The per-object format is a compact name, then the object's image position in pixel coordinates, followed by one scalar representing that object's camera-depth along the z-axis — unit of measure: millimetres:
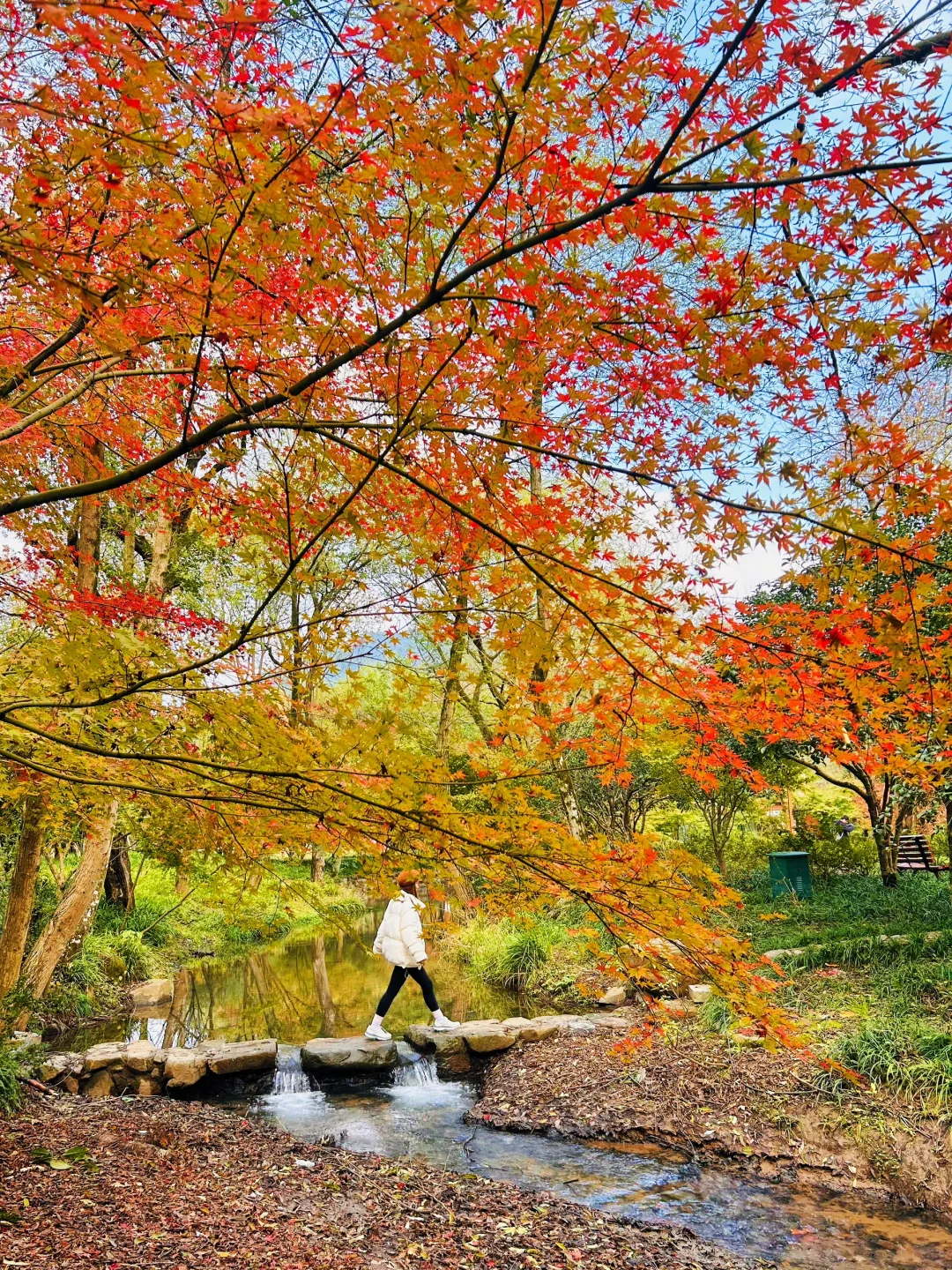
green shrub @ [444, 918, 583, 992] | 8914
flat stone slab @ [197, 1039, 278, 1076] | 6137
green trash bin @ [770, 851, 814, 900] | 10961
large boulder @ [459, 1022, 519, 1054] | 6527
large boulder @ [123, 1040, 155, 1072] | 5969
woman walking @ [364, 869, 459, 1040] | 6590
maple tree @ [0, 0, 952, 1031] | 1863
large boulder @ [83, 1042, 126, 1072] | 5910
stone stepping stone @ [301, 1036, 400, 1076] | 6219
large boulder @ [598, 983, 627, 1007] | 7867
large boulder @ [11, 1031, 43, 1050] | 5372
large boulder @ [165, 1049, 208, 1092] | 5973
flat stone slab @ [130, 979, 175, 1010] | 8828
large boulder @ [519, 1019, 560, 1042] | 6668
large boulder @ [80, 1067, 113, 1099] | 5805
